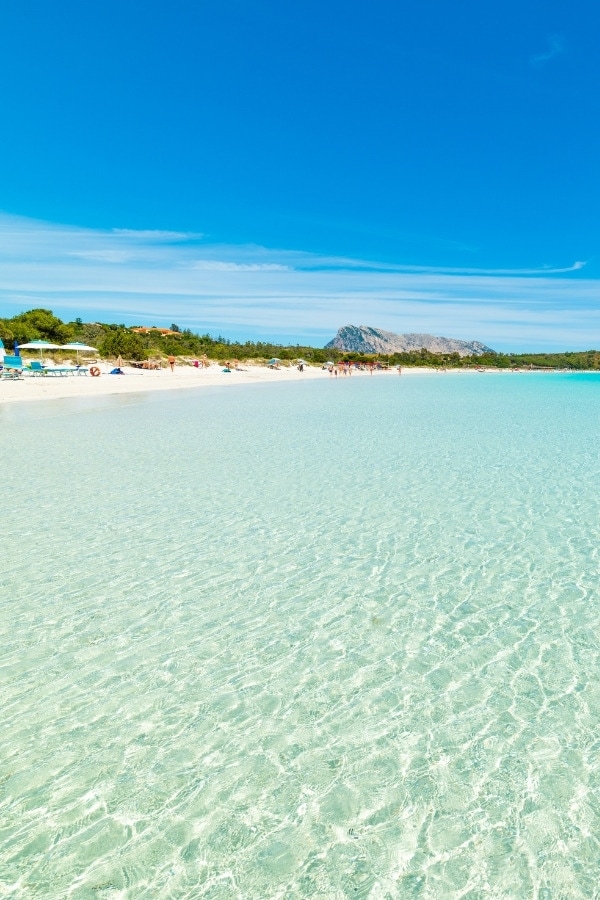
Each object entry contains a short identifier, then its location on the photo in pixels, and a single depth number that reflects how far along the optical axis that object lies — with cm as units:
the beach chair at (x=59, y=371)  3688
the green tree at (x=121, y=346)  5172
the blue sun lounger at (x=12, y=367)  3325
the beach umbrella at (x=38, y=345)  3838
